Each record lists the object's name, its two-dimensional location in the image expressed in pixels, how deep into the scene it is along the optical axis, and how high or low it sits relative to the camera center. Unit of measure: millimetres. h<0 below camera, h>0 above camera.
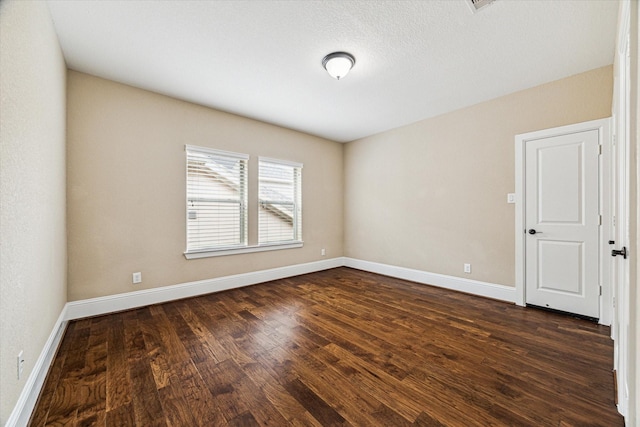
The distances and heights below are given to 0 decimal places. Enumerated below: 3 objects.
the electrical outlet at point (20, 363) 1404 -837
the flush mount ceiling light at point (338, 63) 2455 +1464
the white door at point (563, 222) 2709 -114
